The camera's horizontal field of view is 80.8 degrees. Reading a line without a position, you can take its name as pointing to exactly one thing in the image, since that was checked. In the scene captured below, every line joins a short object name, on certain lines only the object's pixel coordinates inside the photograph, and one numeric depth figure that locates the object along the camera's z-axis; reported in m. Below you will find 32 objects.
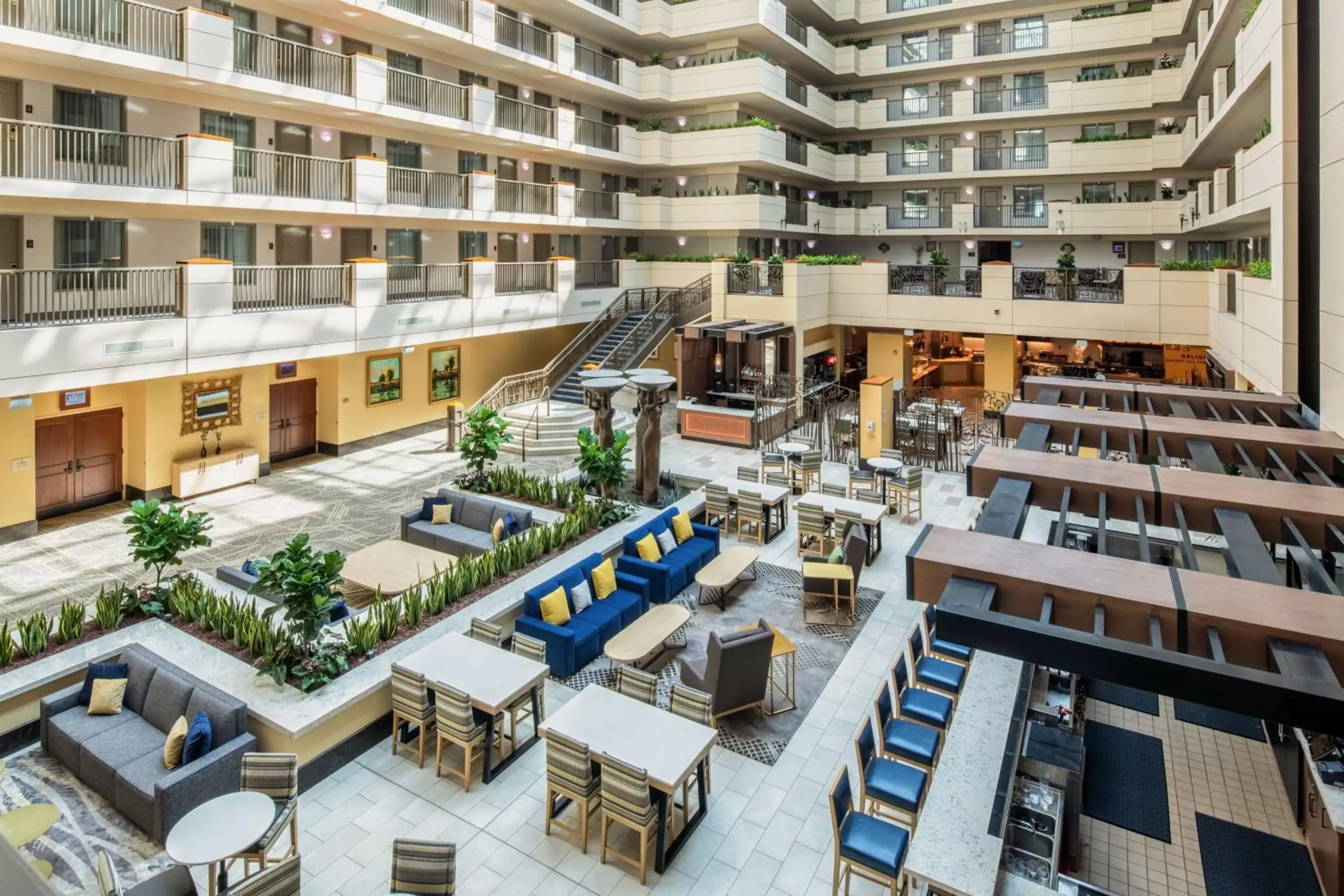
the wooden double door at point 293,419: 21.03
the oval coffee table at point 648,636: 9.71
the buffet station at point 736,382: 22.96
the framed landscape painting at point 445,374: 24.78
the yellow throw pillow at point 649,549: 12.85
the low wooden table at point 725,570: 11.95
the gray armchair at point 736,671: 8.96
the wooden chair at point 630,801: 6.86
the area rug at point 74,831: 6.99
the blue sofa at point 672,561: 12.49
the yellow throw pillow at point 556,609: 10.64
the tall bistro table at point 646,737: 7.02
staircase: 24.48
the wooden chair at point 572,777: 7.24
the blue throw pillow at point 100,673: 8.66
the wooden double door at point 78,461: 16.36
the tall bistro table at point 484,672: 8.15
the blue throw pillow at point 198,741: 7.53
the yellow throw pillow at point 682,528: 13.91
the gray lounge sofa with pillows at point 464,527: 13.70
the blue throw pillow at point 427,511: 14.81
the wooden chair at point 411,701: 8.53
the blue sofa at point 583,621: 10.30
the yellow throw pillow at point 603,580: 11.54
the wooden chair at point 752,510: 14.98
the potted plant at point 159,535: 10.12
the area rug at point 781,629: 9.18
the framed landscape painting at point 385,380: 22.73
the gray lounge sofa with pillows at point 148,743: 7.28
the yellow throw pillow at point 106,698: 8.45
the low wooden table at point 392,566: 11.98
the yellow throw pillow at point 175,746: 7.56
